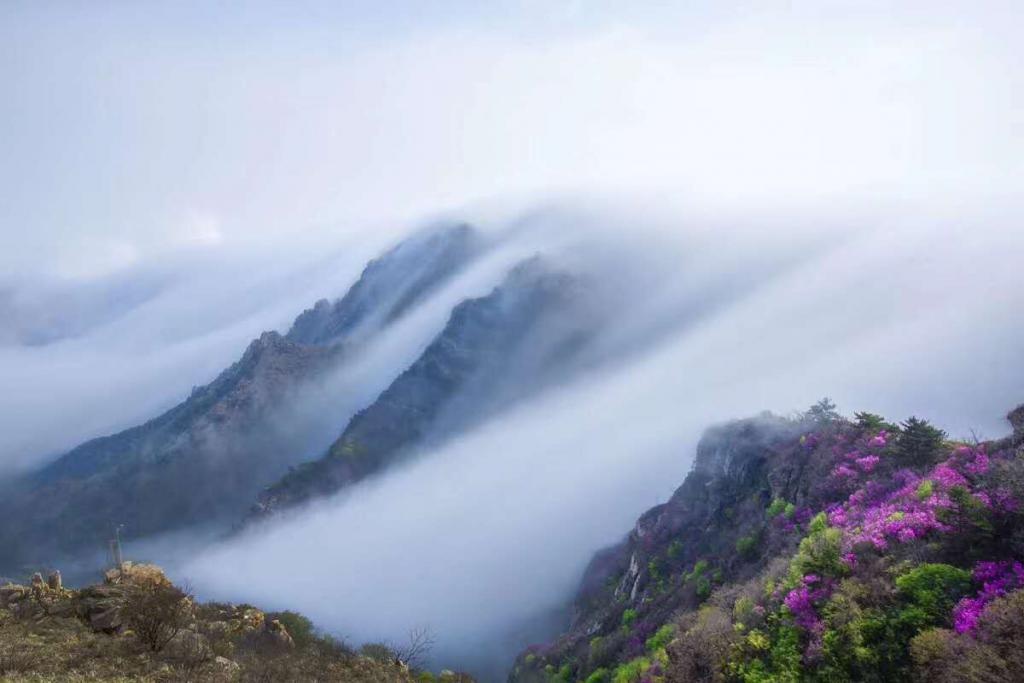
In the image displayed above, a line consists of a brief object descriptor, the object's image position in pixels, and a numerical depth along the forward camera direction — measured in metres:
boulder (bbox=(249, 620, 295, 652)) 20.05
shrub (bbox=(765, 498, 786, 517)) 28.61
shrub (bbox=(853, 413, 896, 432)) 28.73
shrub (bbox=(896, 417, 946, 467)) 23.77
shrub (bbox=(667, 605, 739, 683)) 16.91
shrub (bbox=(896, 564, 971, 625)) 13.75
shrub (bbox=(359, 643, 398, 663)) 22.42
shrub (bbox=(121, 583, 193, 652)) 17.55
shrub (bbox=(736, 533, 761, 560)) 27.12
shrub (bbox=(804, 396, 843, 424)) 33.12
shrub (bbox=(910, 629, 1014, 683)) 10.40
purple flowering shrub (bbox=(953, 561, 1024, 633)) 12.80
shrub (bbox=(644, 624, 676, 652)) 23.60
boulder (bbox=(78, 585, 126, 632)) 18.66
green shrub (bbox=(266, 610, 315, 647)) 22.79
